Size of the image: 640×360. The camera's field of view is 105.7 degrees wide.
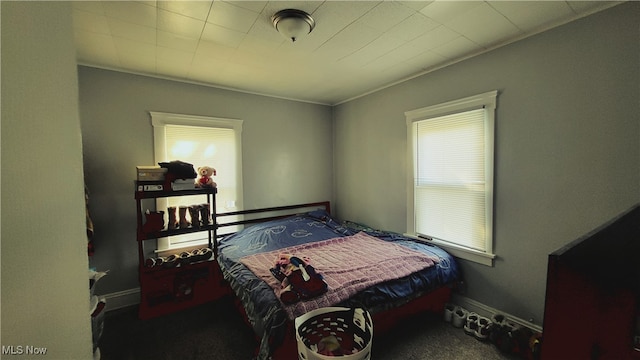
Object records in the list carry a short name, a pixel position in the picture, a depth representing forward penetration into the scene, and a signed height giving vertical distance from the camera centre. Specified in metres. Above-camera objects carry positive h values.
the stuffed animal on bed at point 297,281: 1.61 -0.78
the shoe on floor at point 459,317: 2.15 -1.32
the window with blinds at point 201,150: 2.73 +0.26
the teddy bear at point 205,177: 2.70 -0.06
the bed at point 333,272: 1.57 -0.84
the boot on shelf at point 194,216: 2.58 -0.47
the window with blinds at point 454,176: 2.21 -0.07
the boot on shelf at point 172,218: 2.48 -0.48
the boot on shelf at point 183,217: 2.54 -0.48
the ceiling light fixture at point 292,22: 1.59 +1.00
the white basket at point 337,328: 1.34 -0.92
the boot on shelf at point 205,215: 2.64 -0.47
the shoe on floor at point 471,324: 2.08 -1.34
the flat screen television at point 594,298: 0.52 -0.31
